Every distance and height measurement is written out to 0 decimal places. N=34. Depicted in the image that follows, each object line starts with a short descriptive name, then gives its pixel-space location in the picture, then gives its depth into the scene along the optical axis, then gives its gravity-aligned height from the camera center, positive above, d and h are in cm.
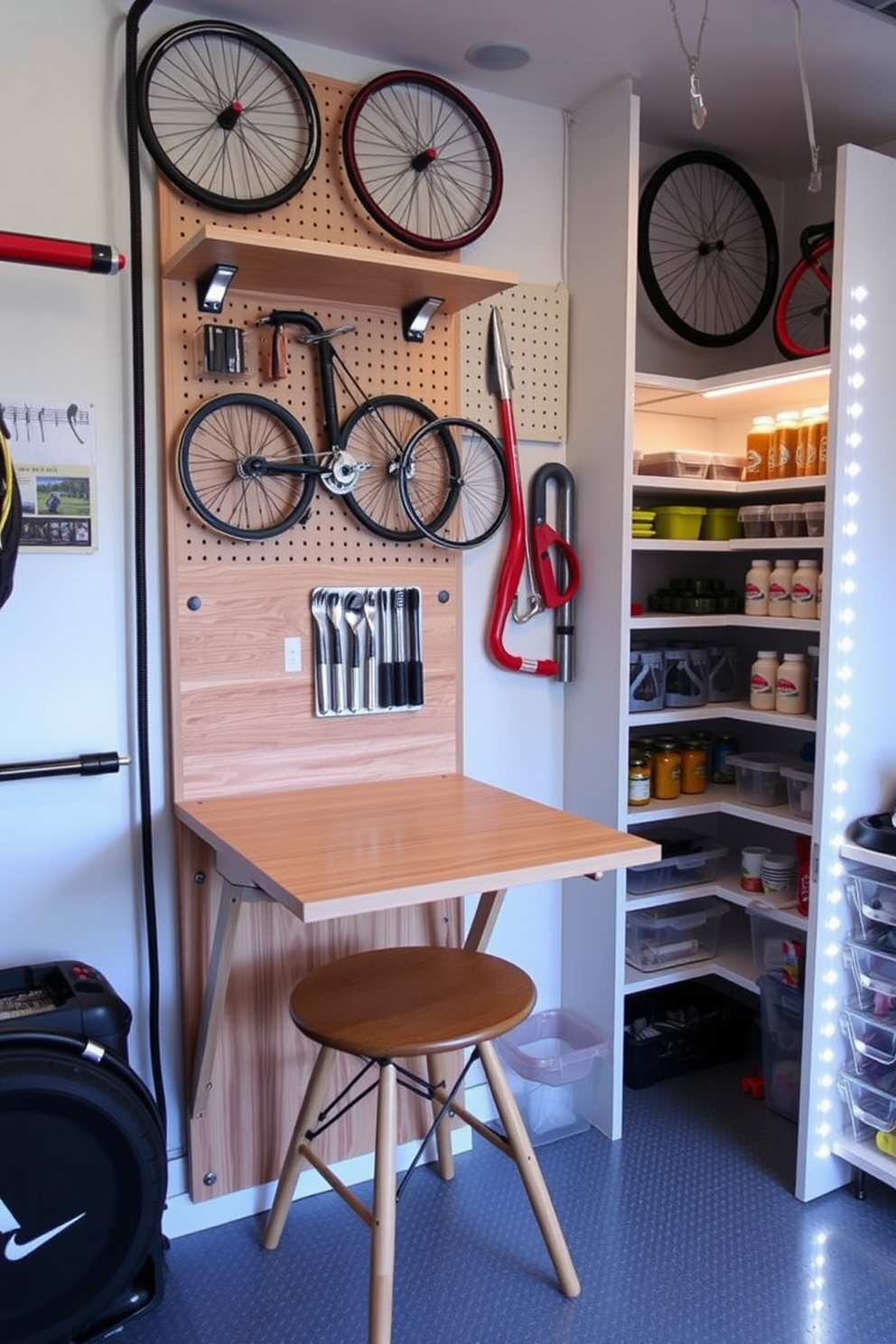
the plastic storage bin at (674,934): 270 -92
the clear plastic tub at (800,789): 251 -49
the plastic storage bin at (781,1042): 254 -112
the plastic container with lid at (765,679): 257 -22
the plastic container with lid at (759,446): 256 +35
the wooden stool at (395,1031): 171 -75
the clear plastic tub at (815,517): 243 +17
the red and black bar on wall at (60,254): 171 +55
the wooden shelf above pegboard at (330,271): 184 +60
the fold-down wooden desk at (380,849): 154 -44
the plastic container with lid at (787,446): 250 +34
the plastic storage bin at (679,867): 270 -74
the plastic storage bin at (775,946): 253 -88
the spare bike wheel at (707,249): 280 +95
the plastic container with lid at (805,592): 244 -1
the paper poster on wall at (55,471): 197 +22
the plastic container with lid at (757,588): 258 +0
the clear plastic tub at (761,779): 266 -49
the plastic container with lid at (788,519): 251 +17
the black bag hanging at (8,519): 171 +11
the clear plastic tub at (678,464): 258 +31
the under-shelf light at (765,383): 235 +49
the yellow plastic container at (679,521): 262 +17
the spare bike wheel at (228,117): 201 +93
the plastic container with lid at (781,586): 251 +1
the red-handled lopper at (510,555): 244 +8
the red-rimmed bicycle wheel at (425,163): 225 +94
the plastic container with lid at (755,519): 260 +18
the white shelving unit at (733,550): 221 +6
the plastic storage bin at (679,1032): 279 -121
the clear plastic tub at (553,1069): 243 -116
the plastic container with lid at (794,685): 249 -23
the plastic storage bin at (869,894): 227 -67
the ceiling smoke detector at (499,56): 221 +114
